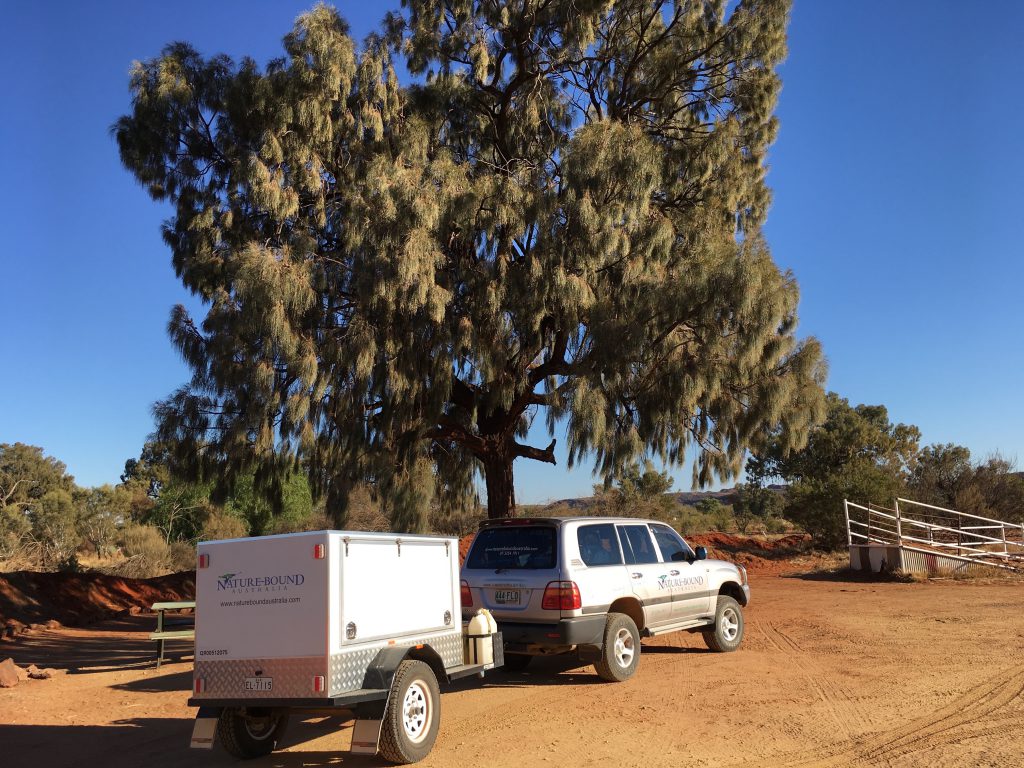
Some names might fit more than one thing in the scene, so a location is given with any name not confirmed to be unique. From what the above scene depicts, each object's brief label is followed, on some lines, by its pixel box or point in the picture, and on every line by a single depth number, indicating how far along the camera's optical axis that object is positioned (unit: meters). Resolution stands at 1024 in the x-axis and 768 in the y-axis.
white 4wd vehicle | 8.97
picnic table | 11.34
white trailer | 6.24
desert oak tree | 13.71
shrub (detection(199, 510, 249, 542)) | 28.78
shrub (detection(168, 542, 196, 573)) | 26.58
